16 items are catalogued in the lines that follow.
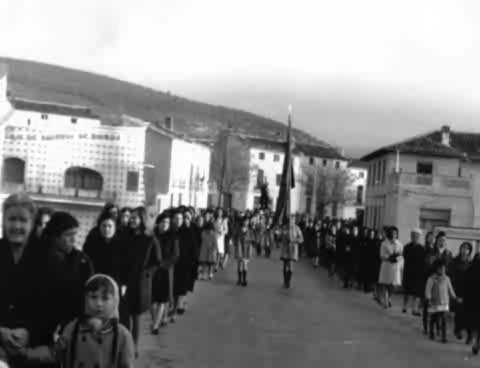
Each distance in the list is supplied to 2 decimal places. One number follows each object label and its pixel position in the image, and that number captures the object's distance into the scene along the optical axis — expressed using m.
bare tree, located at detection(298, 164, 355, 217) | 113.56
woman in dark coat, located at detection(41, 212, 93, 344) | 5.22
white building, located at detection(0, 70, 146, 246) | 36.38
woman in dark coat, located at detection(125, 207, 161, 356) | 10.28
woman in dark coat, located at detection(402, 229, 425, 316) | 17.62
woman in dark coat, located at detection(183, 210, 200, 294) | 15.09
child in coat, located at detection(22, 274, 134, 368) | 5.20
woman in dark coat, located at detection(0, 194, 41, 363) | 4.98
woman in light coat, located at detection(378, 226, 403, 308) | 19.14
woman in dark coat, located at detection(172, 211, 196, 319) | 14.66
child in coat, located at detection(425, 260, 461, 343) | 14.40
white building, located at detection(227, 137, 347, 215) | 111.59
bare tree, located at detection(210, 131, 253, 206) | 102.44
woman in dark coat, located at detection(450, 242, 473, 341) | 14.39
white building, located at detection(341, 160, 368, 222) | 120.47
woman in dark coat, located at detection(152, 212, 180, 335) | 12.83
